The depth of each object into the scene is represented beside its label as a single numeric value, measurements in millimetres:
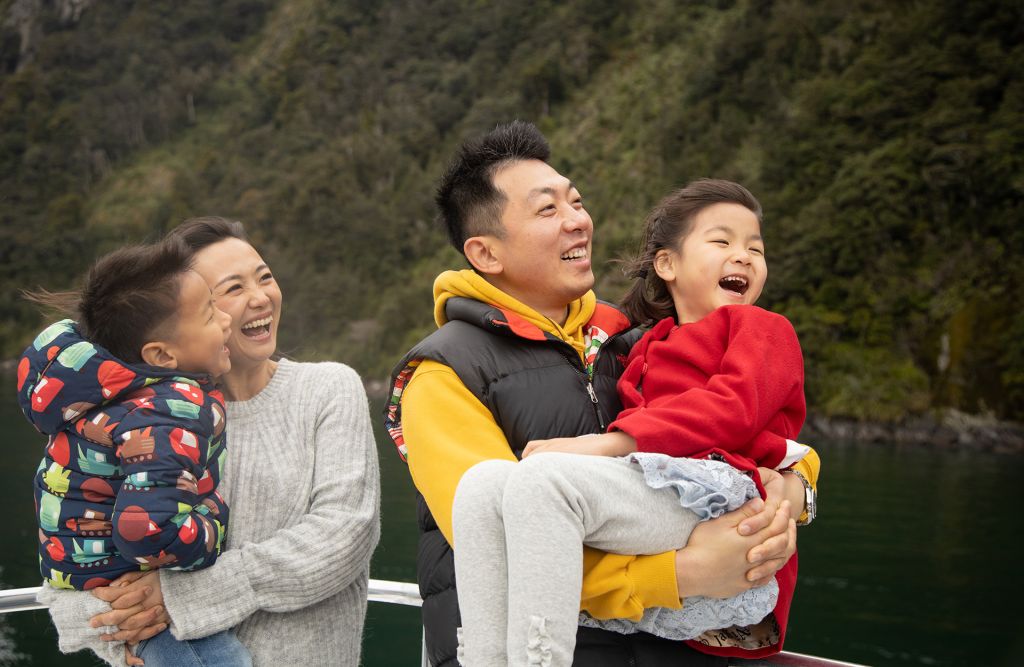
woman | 1514
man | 1294
